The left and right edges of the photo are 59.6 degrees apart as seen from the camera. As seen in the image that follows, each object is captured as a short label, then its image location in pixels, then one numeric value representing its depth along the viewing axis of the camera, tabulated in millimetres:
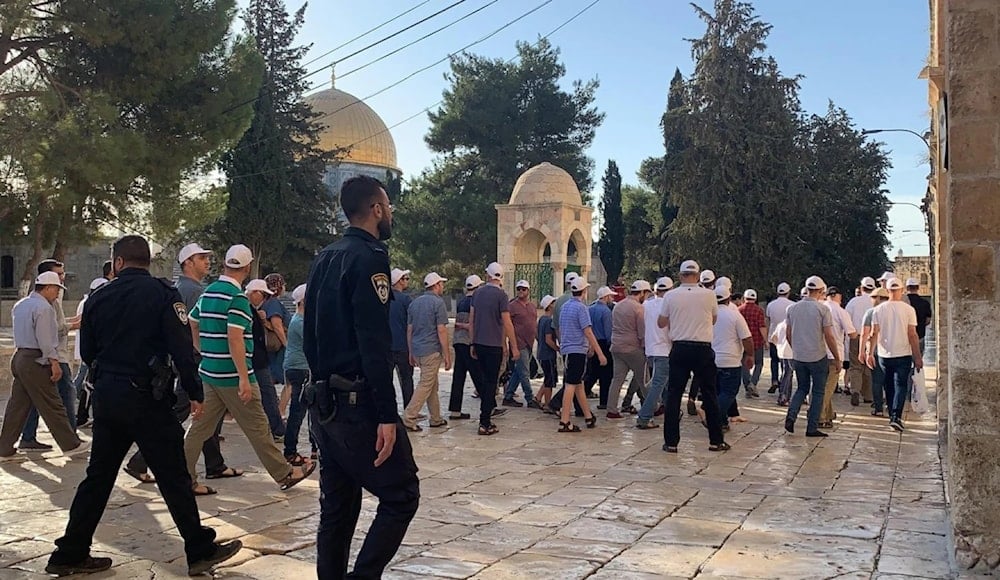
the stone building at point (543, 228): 19438
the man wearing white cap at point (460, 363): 9961
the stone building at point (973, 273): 4211
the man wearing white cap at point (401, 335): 9297
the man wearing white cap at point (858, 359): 11242
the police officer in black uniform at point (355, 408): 3281
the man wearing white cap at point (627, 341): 9812
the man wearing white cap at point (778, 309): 12023
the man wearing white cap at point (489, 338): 8898
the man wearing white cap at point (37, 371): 7199
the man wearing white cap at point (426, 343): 8797
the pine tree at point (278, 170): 33906
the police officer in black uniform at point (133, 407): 4199
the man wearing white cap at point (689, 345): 7715
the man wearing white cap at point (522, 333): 11164
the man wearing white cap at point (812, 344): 8469
